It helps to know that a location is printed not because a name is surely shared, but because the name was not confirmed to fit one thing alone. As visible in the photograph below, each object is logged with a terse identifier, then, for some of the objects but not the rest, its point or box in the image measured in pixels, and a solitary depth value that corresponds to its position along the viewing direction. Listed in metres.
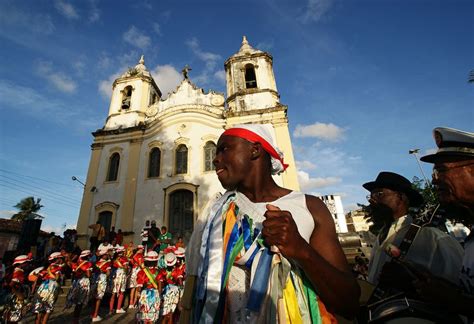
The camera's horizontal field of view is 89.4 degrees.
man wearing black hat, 1.90
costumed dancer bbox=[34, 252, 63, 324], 5.56
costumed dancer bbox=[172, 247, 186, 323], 5.83
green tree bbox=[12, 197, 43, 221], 31.41
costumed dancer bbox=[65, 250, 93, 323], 6.06
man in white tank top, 1.09
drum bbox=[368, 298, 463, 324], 1.52
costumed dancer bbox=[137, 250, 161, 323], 5.14
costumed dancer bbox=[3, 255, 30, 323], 5.00
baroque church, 13.57
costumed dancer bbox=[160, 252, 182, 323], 5.40
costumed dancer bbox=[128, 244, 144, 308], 7.55
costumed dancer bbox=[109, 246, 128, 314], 7.19
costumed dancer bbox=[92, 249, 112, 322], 6.46
